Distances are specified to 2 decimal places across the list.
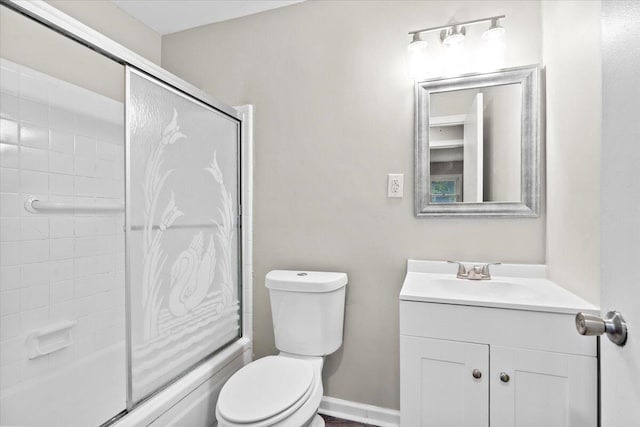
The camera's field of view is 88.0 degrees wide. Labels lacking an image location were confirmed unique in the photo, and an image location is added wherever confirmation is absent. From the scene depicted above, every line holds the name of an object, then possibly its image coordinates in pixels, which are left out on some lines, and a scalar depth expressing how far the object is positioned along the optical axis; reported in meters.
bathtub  1.31
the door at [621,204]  0.53
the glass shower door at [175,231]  1.25
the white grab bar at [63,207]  1.40
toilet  1.21
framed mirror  1.53
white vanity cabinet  1.10
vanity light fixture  1.53
